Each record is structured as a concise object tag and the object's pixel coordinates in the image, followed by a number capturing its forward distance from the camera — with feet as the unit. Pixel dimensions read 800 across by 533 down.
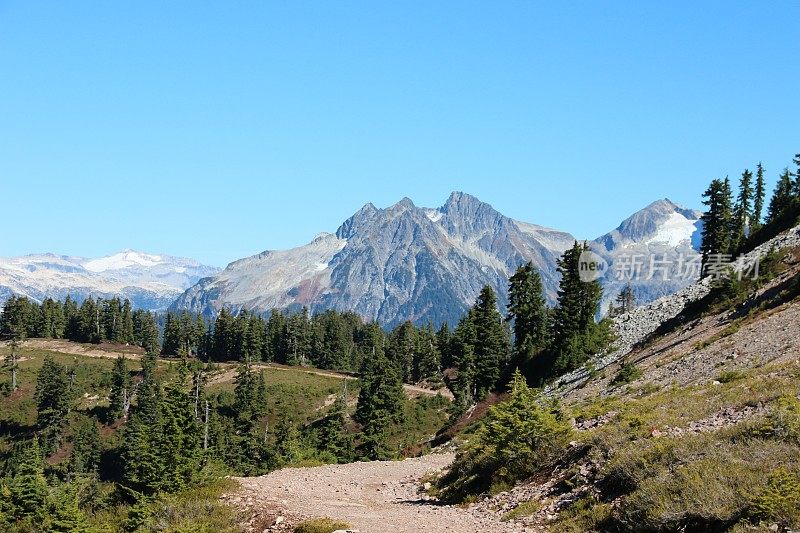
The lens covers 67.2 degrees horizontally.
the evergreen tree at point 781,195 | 320.64
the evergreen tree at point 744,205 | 309.83
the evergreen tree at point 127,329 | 569.23
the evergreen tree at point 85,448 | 288.71
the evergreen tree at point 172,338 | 540.52
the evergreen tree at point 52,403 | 338.95
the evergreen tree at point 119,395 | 363.99
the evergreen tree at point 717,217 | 282.77
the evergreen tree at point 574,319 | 240.12
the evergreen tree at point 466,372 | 265.13
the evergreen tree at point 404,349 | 444.55
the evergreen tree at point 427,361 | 418.72
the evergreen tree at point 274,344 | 520.51
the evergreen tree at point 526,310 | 273.75
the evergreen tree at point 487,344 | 263.90
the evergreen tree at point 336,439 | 213.25
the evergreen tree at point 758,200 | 320.91
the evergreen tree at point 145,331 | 511.52
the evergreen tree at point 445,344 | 434.71
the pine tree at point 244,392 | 322.75
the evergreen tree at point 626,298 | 547.90
